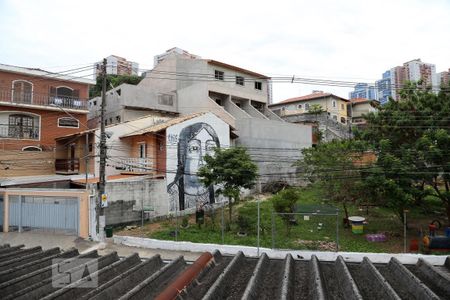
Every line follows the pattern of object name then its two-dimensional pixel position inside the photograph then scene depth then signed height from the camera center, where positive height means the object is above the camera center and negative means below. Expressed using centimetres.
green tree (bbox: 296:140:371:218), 1845 -26
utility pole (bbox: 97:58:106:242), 1733 -54
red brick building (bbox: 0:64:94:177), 2834 +526
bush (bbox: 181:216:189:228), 1956 -344
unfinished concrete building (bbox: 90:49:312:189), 3070 +686
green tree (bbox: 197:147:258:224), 1950 -43
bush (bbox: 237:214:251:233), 1853 -337
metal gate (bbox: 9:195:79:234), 1919 -279
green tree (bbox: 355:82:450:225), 1552 +98
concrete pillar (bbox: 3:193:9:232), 2102 -289
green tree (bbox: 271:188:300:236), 1819 -221
